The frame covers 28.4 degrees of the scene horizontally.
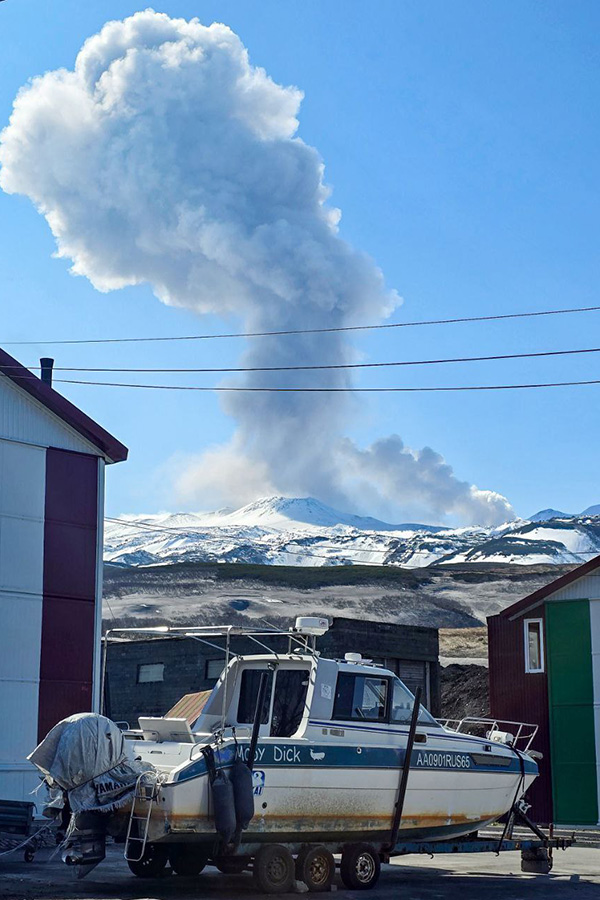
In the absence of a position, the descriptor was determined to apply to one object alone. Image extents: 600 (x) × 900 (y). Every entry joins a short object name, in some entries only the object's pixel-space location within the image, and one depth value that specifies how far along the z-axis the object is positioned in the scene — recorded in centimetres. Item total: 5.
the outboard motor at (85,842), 1415
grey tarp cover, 1443
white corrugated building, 2305
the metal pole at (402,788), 1641
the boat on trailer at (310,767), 1460
